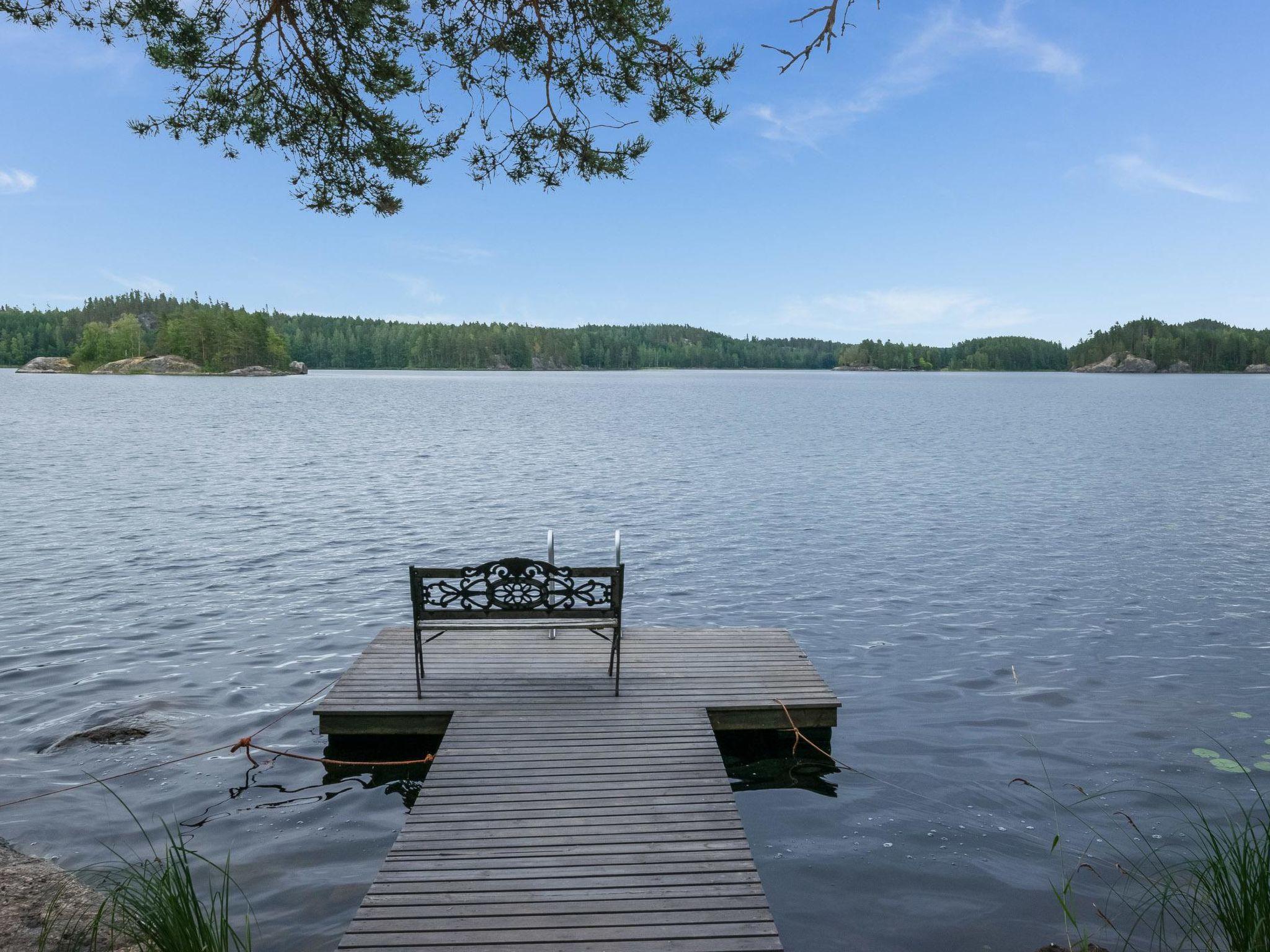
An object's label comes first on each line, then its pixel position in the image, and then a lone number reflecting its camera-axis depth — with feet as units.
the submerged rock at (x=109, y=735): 24.80
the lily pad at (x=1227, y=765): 23.72
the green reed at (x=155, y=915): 11.96
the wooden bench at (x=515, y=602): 22.48
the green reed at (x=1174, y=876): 12.01
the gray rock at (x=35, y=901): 14.46
